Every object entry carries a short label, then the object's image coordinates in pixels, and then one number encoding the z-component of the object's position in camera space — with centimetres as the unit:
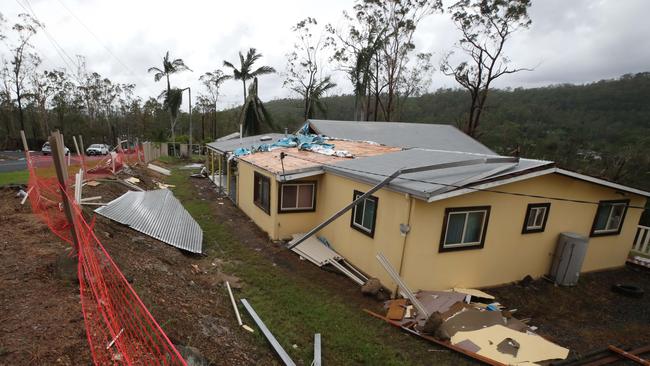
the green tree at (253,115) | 2812
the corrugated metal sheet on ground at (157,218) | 864
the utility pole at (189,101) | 3250
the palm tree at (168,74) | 3178
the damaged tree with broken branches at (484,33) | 2338
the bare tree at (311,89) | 3187
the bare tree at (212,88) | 4416
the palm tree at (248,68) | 3025
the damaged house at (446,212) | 737
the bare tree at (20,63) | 3228
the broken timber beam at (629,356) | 574
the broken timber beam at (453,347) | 558
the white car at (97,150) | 3253
